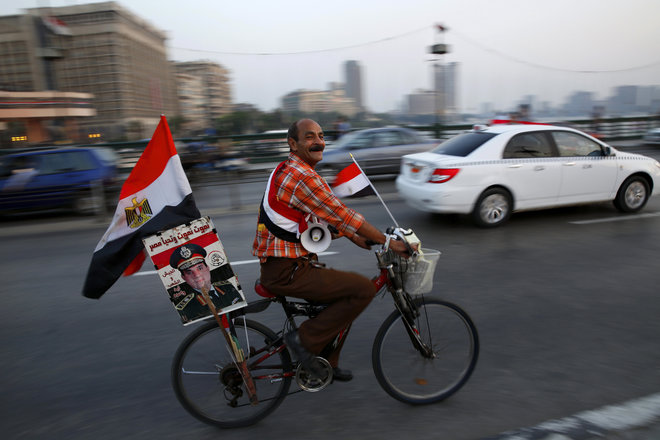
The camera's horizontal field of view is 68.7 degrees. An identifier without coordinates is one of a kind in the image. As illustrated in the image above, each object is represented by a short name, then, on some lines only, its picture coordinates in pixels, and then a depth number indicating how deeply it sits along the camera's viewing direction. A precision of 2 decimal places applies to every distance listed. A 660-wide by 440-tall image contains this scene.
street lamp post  16.42
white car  7.41
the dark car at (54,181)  10.16
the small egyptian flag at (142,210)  2.57
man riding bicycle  2.59
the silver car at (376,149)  12.97
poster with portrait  2.60
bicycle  2.80
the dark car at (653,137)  19.41
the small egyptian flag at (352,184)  2.88
